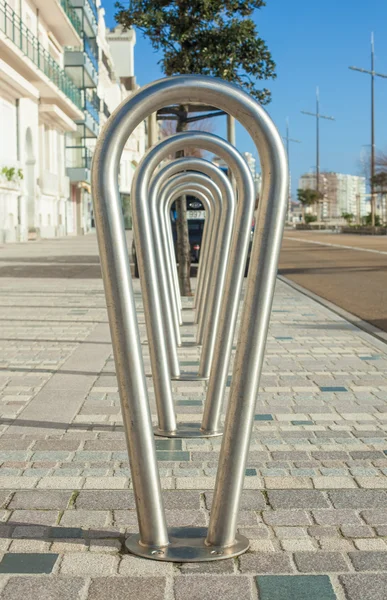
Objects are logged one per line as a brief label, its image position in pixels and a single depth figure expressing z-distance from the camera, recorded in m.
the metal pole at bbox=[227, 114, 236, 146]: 13.70
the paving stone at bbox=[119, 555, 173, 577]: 3.04
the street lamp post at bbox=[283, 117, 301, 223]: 122.47
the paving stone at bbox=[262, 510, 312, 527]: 3.57
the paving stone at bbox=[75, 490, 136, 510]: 3.74
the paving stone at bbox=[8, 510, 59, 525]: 3.55
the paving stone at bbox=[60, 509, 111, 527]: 3.53
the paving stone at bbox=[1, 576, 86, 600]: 2.85
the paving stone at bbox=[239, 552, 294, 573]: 3.07
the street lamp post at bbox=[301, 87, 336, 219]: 93.56
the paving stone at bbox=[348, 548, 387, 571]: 3.08
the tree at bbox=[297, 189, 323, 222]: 99.31
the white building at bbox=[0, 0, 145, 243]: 39.16
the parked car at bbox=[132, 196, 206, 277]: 19.02
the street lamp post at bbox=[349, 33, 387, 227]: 61.06
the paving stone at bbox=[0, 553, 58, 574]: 3.06
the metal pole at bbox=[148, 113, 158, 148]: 12.51
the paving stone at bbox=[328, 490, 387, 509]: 3.76
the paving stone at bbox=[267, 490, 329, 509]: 3.77
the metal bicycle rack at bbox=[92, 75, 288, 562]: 3.11
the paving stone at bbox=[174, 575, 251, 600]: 2.86
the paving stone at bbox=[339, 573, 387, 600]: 2.85
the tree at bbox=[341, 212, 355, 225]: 78.88
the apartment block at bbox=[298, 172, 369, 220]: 141.88
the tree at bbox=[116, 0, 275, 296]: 14.34
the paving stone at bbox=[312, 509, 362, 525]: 3.56
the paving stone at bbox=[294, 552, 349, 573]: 3.07
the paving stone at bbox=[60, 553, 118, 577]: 3.04
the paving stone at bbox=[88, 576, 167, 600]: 2.86
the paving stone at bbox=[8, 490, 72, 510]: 3.73
